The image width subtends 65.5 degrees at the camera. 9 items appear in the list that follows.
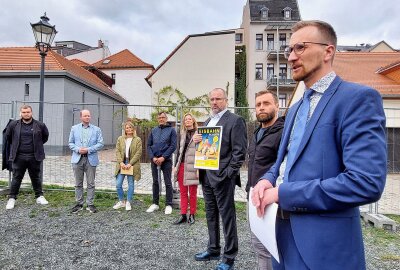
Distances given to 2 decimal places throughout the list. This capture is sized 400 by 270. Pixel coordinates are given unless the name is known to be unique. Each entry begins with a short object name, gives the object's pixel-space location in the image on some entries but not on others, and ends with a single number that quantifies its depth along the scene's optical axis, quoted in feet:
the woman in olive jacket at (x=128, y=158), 21.75
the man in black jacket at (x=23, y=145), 22.08
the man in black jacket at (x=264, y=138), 10.16
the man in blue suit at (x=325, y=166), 3.88
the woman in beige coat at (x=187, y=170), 17.61
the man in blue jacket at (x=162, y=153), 21.11
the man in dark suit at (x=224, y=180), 12.37
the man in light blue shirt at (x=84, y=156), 21.20
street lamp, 26.55
